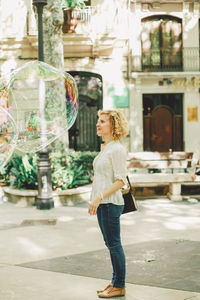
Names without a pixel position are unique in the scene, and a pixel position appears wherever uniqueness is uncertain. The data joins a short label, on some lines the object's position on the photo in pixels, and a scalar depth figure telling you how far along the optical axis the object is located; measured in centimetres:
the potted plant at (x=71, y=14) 1947
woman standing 437
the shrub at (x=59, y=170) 1110
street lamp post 1016
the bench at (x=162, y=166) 1116
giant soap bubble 700
